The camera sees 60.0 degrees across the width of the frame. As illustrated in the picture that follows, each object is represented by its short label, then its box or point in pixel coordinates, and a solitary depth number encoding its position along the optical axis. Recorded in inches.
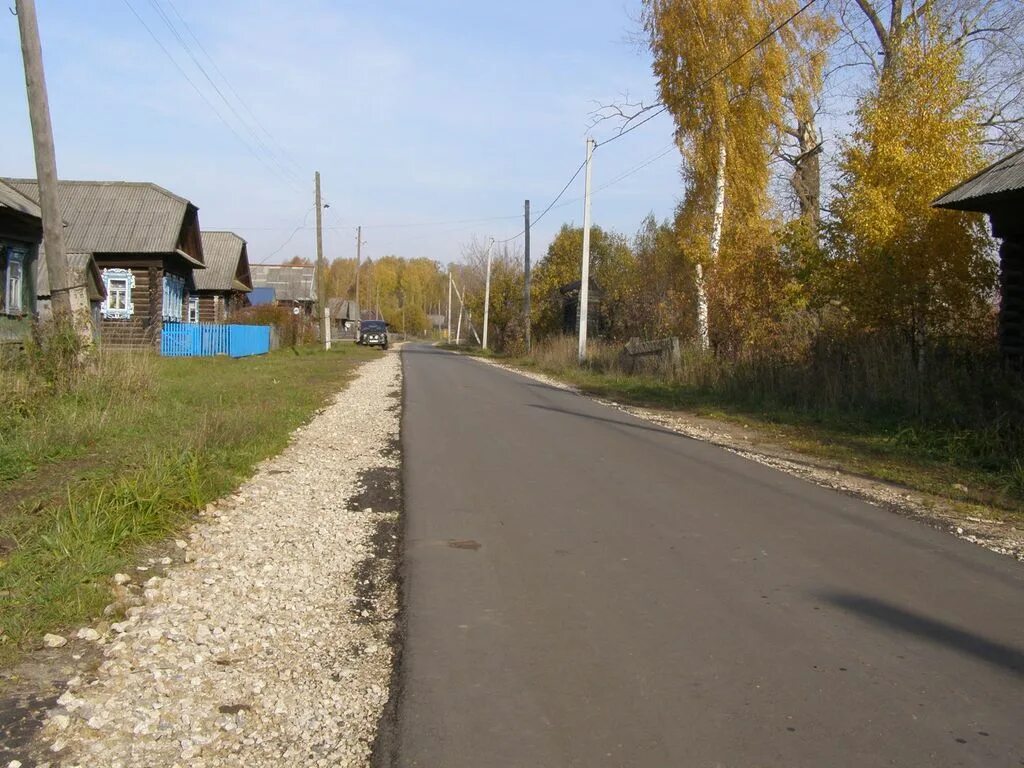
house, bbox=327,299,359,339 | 3501.5
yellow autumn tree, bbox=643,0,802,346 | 986.7
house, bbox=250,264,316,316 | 2883.9
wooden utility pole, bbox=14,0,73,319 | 523.8
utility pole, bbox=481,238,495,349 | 2370.2
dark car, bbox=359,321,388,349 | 2430.9
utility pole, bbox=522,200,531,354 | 1672.4
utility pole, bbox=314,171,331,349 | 1787.6
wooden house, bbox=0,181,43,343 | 767.7
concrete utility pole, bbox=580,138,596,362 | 1212.7
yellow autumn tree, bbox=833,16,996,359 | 617.9
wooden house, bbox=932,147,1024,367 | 493.4
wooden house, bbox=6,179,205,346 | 1325.0
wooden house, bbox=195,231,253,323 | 1828.2
